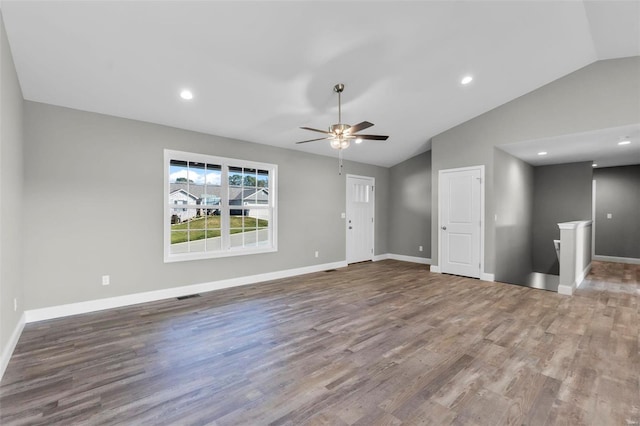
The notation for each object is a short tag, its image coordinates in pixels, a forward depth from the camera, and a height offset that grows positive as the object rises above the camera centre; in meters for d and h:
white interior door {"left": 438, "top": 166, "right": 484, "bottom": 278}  5.62 -0.16
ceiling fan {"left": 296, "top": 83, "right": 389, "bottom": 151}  3.50 +0.98
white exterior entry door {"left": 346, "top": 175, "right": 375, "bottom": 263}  7.11 -0.14
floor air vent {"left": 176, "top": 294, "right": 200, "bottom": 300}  4.30 -1.30
